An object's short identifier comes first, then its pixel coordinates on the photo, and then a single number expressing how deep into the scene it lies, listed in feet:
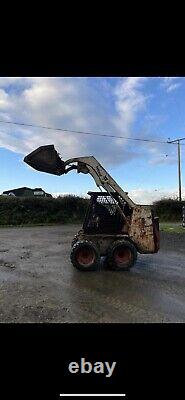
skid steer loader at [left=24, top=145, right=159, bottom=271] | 20.15
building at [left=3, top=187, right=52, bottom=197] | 87.78
